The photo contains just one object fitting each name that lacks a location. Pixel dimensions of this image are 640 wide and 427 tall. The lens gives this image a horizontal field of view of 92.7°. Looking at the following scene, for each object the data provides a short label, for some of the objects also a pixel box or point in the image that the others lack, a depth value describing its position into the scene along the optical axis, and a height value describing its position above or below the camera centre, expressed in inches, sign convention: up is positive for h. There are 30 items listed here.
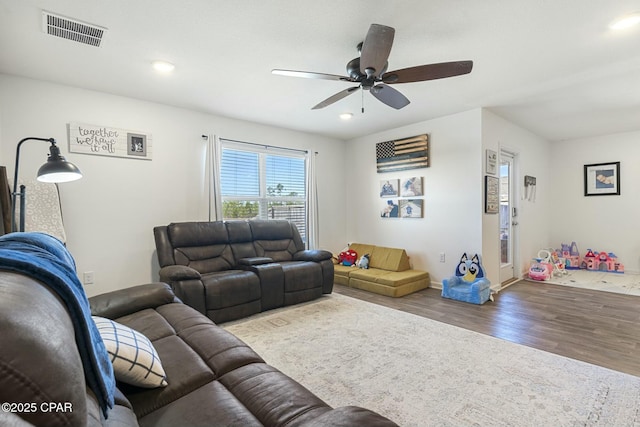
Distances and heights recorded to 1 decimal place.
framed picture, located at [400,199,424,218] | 188.1 -1.2
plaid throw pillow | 45.6 -23.0
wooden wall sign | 129.0 +31.1
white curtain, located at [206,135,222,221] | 163.2 +17.9
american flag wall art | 184.2 +33.5
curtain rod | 174.5 +38.7
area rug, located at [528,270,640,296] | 172.4 -48.5
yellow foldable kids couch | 165.9 -39.6
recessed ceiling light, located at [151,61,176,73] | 107.7 +51.8
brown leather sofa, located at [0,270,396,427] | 19.3 -27.2
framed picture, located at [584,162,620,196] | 218.1 +17.7
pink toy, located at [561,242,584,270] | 231.1 -39.6
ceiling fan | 74.6 +39.5
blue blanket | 28.4 -8.2
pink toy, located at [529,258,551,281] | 194.5 -43.3
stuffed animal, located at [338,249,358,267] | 207.5 -34.7
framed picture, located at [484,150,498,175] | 162.1 +22.9
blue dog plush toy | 149.6 -40.4
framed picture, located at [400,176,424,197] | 187.9 +12.1
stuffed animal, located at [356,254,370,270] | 197.2 -35.9
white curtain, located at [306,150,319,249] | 206.7 +1.8
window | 175.8 +15.6
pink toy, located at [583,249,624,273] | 217.0 -42.7
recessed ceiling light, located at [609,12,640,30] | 82.4 +50.5
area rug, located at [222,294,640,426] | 70.0 -47.7
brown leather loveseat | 124.2 -27.7
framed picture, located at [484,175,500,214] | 162.1 +5.5
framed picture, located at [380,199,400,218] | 201.5 -1.7
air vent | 82.7 +52.1
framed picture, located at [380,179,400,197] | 201.5 +12.8
